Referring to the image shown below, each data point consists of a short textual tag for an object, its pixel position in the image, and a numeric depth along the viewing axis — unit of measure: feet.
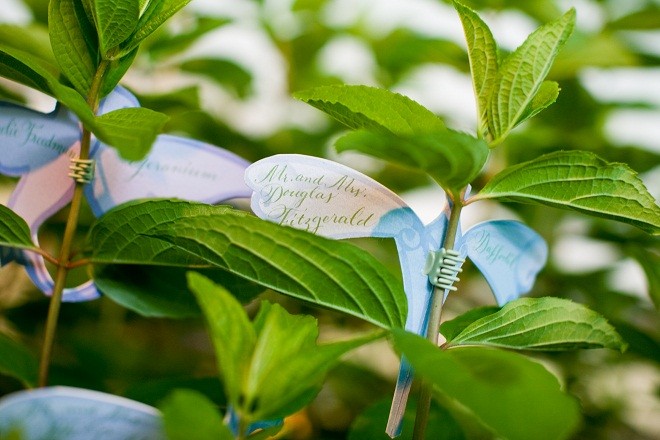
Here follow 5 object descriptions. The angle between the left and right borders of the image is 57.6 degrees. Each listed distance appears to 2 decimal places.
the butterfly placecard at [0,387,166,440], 0.98
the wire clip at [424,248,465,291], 1.33
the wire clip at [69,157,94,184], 1.45
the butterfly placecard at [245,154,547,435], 1.32
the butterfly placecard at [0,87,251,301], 1.50
